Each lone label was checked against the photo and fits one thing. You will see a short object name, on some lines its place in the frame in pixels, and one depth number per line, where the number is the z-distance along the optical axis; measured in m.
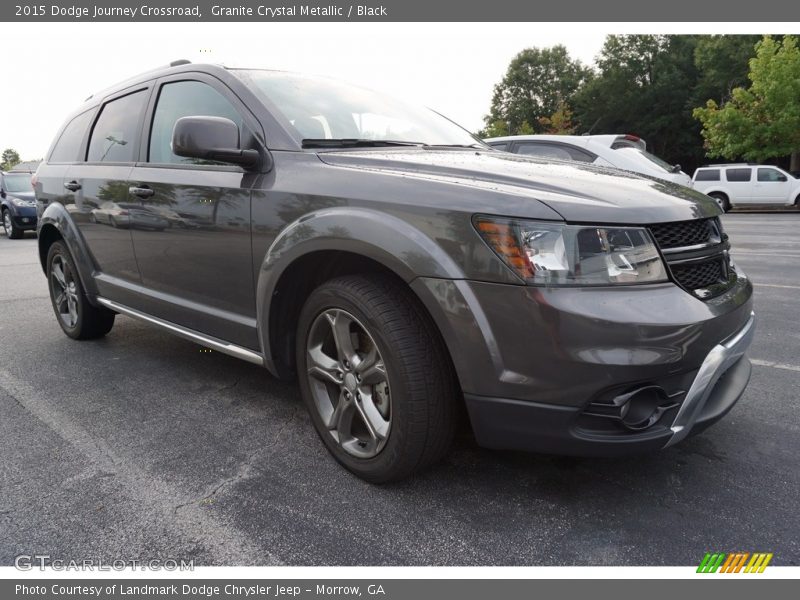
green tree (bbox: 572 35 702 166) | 38.75
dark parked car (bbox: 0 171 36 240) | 14.76
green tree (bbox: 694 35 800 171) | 24.70
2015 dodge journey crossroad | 1.82
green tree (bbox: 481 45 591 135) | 50.62
